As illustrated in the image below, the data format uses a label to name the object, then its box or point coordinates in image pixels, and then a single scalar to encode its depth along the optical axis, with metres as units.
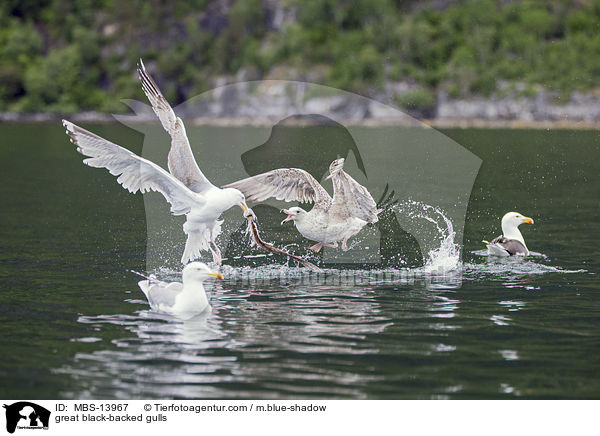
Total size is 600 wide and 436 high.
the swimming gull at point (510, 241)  21.72
